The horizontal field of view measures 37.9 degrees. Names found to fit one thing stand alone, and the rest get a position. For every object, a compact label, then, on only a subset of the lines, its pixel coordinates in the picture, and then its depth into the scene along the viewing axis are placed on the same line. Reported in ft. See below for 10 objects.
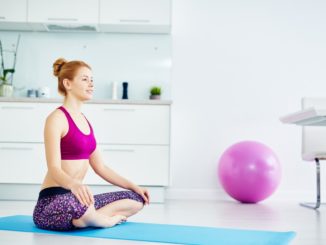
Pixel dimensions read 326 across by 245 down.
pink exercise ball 13.71
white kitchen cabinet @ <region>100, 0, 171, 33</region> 14.97
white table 10.66
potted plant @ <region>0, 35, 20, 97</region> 15.09
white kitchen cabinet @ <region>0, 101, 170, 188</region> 13.98
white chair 14.55
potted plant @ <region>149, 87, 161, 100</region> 15.42
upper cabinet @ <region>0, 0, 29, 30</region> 14.98
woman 7.32
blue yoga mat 6.98
